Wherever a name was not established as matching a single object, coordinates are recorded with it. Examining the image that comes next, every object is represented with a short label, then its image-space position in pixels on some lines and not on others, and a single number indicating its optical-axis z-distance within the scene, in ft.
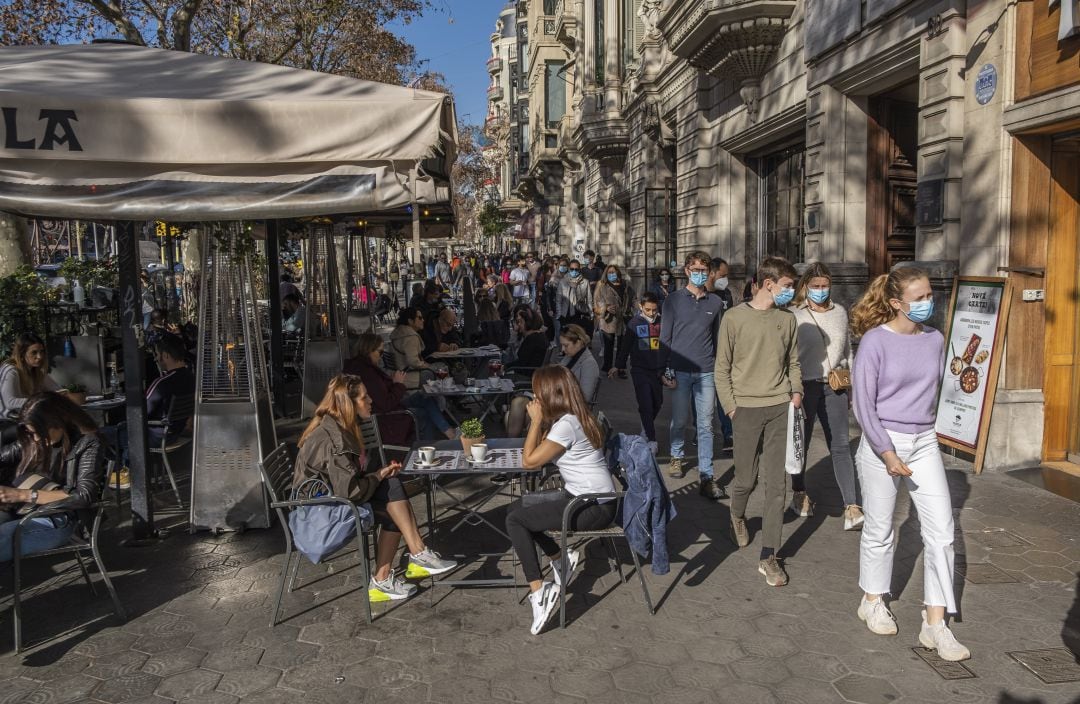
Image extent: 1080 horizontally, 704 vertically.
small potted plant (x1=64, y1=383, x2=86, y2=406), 22.11
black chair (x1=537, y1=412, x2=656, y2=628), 14.80
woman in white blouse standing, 19.76
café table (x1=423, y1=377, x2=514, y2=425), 25.46
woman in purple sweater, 13.46
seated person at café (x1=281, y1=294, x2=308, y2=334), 45.98
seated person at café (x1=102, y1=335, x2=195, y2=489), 23.30
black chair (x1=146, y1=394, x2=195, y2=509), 22.81
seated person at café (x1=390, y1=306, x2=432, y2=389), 29.12
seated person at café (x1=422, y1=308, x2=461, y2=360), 35.83
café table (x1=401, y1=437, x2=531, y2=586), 16.24
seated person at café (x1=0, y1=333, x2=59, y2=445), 22.22
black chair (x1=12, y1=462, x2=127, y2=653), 14.25
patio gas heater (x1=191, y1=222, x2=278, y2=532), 20.24
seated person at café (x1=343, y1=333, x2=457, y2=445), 22.13
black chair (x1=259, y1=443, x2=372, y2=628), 15.06
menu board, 23.35
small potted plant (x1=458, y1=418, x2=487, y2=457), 17.17
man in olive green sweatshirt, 17.48
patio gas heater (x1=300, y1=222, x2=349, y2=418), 33.78
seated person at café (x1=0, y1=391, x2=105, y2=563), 15.38
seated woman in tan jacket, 15.65
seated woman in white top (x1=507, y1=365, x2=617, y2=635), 15.10
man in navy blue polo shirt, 23.43
